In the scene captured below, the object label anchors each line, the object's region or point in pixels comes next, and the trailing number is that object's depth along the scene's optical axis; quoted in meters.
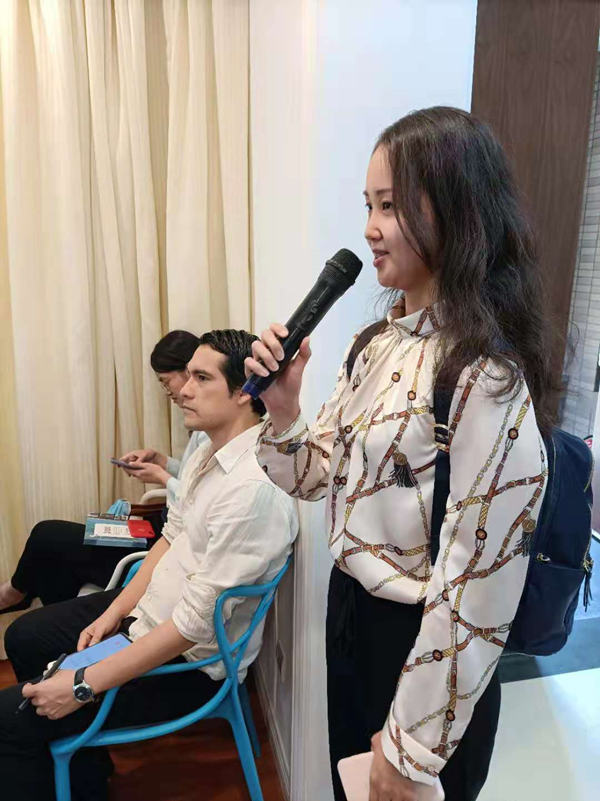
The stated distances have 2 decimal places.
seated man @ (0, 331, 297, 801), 1.28
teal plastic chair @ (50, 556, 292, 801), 1.28
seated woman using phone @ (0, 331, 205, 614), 1.96
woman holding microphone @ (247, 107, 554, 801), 0.71
